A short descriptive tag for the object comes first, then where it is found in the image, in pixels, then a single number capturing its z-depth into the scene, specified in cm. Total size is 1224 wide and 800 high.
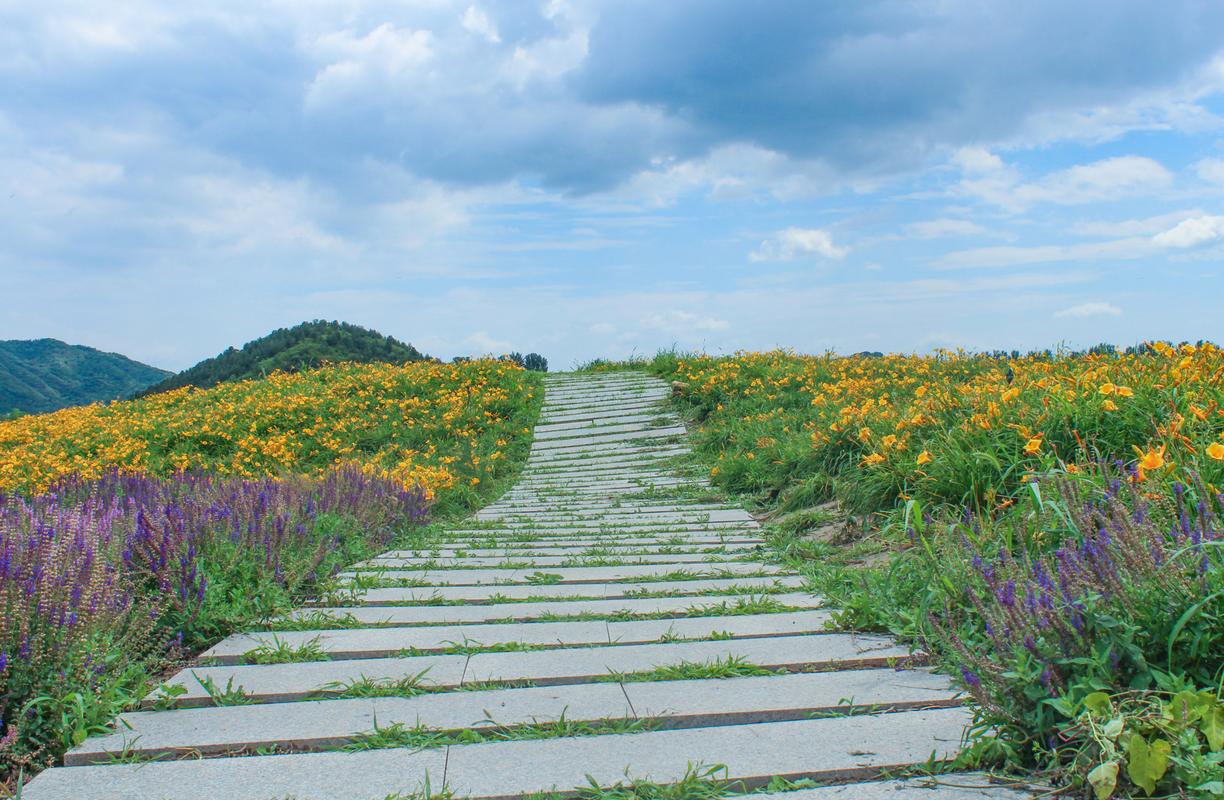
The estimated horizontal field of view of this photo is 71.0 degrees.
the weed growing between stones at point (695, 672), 281
